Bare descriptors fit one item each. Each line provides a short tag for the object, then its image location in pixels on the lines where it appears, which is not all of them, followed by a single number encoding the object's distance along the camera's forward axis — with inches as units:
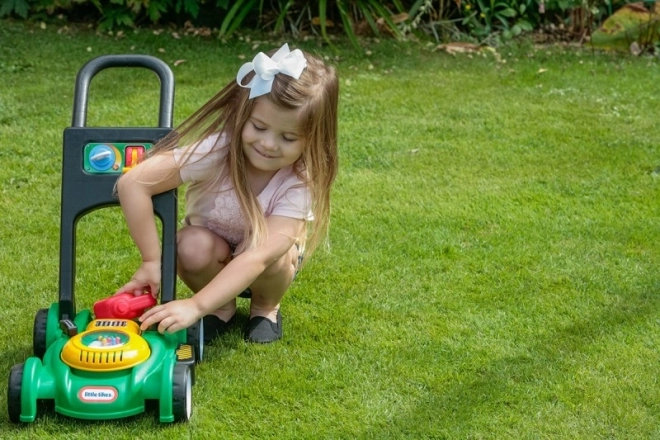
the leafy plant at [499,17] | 258.5
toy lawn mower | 93.3
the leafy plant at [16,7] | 244.5
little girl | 98.9
